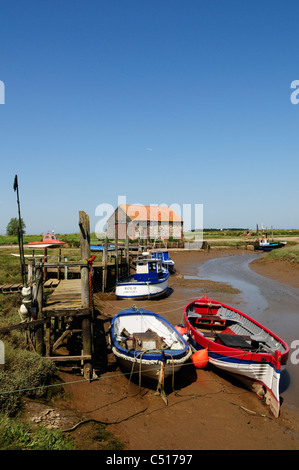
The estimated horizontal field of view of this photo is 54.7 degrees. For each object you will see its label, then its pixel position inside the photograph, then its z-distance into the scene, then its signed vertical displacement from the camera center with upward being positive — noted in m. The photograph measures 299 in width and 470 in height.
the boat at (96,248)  36.41 -2.09
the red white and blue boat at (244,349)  7.97 -3.85
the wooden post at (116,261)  21.88 -2.26
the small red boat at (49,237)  33.50 -0.58
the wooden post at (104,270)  20.79 -2.82
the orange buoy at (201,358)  9.55 -4.25
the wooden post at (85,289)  8.40 -1.72
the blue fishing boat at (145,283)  18.92 -3.49
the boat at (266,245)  57.19 -3.20
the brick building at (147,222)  52.22 +1.72
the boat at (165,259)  28.28 -2.97
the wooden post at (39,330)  8.55 -2.90
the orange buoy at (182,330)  11.56 -4.02
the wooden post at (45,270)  17.03 -2.40
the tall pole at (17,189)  11.27 +1.70
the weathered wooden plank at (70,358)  8.28 -3.62
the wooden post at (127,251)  24.81 -1.72
